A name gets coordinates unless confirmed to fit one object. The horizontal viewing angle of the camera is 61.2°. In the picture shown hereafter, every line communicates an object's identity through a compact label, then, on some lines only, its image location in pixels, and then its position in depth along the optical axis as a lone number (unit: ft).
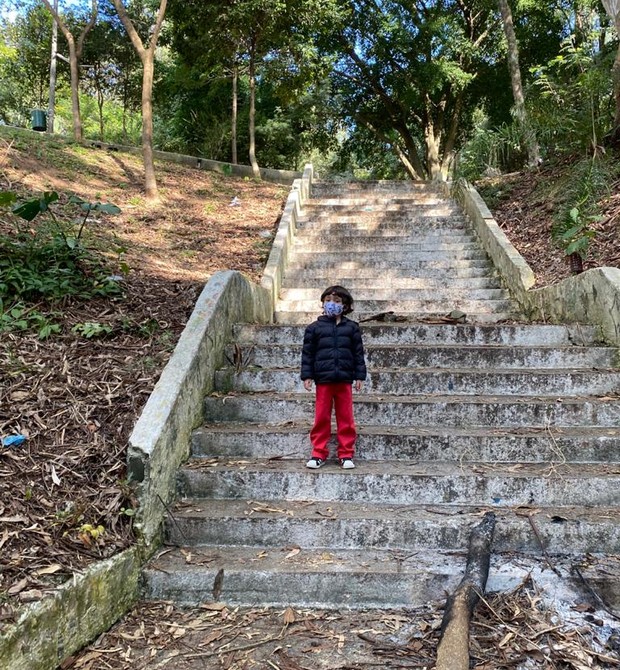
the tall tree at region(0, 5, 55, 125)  59.93
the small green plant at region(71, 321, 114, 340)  13.58
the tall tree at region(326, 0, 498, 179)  49.85
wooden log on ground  6.91
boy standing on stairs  11.32
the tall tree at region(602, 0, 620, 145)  24.86
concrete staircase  8.95
